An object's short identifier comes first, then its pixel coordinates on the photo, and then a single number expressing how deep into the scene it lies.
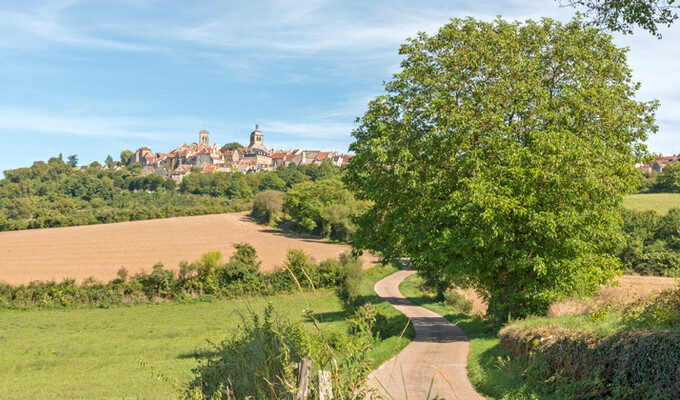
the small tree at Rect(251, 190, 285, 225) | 103.00
